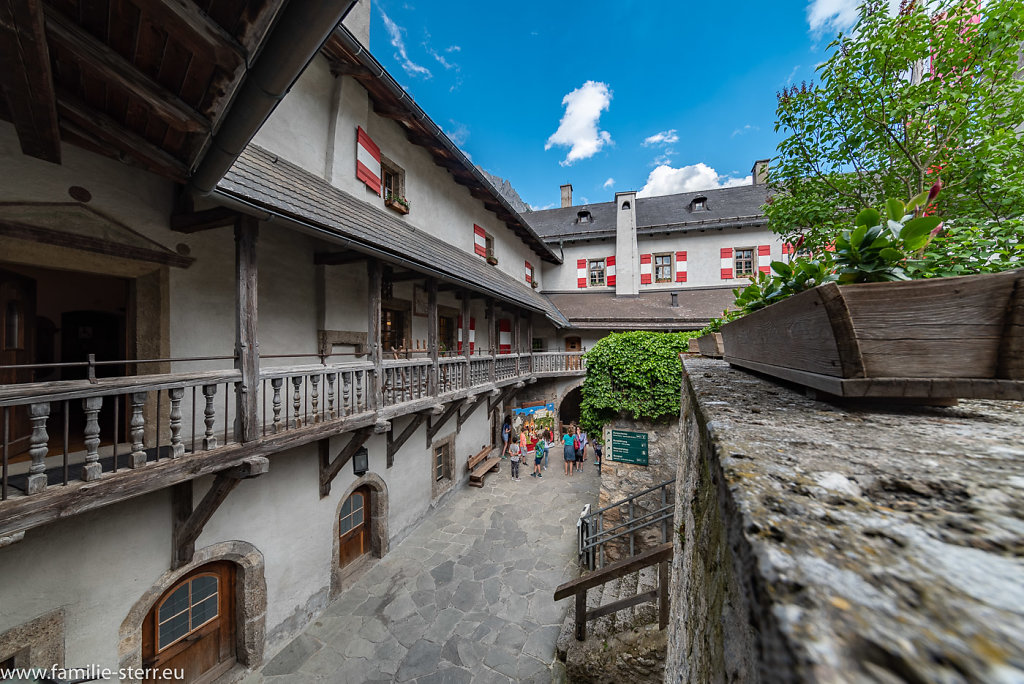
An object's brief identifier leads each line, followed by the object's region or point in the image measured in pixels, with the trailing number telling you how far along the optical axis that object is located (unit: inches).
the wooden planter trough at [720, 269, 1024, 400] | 37.6
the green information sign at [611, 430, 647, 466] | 310.5
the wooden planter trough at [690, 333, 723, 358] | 150.3
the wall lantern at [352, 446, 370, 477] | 247.3
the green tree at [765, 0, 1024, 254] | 184.9
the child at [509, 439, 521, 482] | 421.1
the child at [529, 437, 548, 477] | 435.2
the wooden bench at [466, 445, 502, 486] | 393.7
